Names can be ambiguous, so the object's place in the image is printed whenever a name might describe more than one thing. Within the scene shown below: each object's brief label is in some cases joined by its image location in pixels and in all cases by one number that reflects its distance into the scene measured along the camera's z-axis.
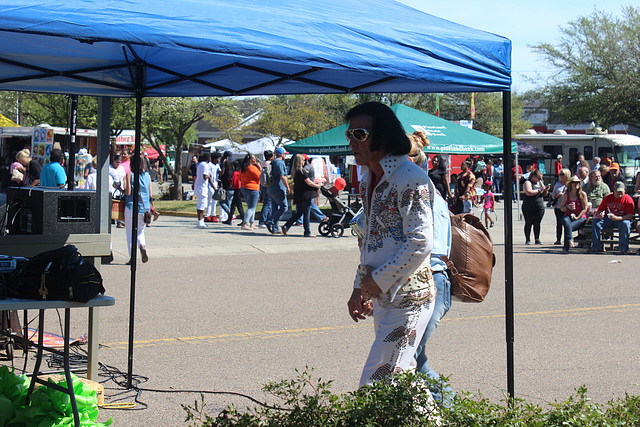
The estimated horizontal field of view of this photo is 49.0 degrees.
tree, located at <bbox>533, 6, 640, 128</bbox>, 39.94
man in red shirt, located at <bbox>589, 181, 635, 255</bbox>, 14.48
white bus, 34.12
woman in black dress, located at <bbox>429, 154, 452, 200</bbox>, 17.00
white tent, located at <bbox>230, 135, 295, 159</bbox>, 39.38
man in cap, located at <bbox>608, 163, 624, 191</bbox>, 25.01
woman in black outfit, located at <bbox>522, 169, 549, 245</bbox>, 15.59
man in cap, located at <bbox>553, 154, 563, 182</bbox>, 30.09
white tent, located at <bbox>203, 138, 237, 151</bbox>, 47.46
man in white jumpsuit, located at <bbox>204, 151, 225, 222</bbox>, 18.67
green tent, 18.44
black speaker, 4.98
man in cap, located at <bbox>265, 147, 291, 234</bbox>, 16.48
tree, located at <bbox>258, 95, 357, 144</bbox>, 37.19
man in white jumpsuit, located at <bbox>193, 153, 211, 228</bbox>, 17.88
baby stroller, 16.38
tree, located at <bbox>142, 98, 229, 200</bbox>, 29.98
